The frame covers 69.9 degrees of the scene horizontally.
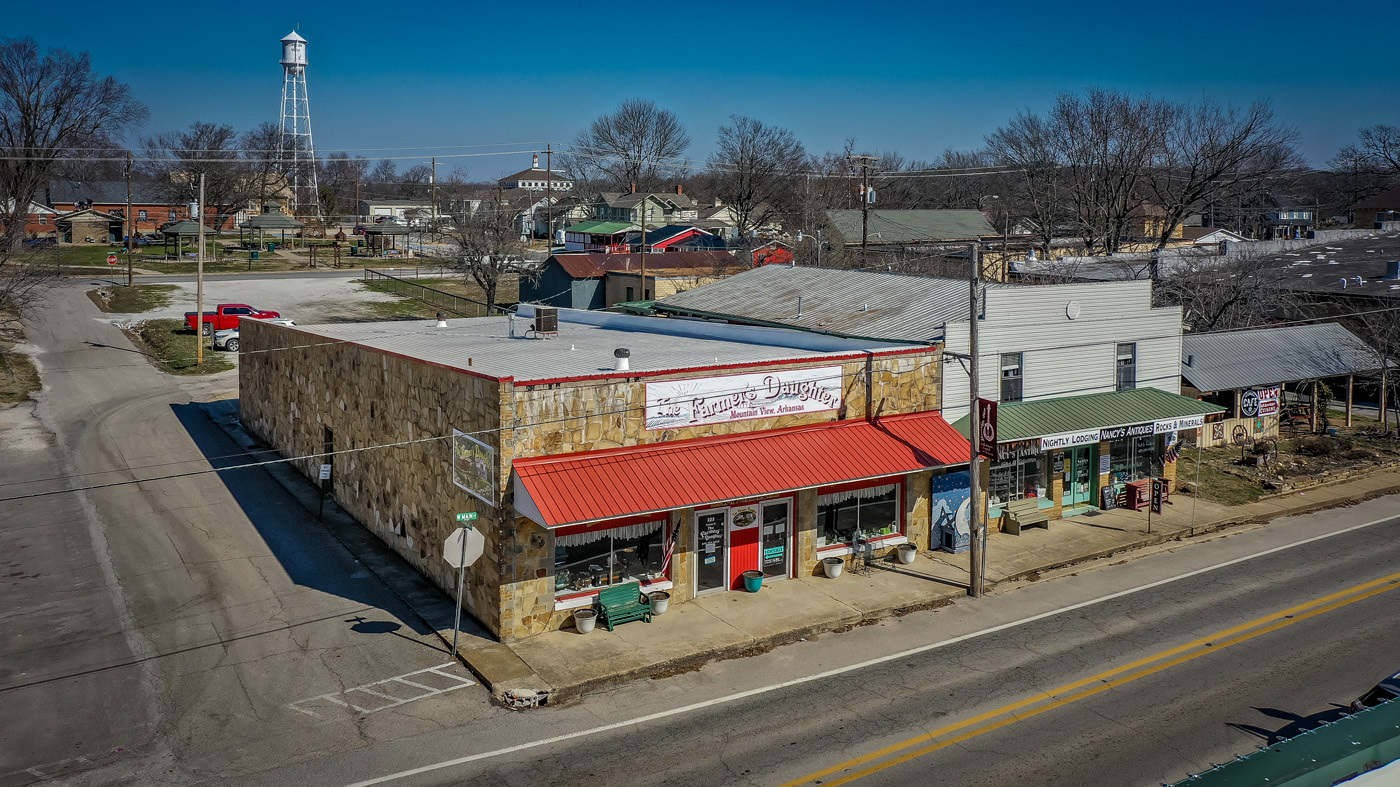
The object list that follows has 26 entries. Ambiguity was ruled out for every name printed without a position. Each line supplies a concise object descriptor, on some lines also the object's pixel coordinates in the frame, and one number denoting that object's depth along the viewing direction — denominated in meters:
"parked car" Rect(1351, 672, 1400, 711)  14.44
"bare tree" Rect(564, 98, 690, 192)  114.38
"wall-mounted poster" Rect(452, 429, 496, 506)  18.52
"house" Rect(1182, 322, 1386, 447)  34.03
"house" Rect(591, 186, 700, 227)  96.19
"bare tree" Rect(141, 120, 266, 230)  99.75
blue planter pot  21.05
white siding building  25.41
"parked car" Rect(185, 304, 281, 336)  49.09
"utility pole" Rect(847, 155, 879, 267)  50.62
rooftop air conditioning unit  27.03
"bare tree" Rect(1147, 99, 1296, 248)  65.44
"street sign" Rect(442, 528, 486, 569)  17.28
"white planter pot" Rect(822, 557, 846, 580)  22.03
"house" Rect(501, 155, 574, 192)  174.38
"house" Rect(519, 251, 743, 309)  52.84
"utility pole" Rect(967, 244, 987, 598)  20.02
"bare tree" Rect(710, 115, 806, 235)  96.88
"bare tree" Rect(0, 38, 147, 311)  72.81
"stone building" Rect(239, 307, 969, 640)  18.48
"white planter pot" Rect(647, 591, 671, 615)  19.66
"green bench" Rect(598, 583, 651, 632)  19.08
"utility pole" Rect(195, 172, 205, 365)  43.84
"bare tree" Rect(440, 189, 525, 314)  54.62
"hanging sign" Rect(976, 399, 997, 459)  21.62
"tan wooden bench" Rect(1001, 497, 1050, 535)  25.64
